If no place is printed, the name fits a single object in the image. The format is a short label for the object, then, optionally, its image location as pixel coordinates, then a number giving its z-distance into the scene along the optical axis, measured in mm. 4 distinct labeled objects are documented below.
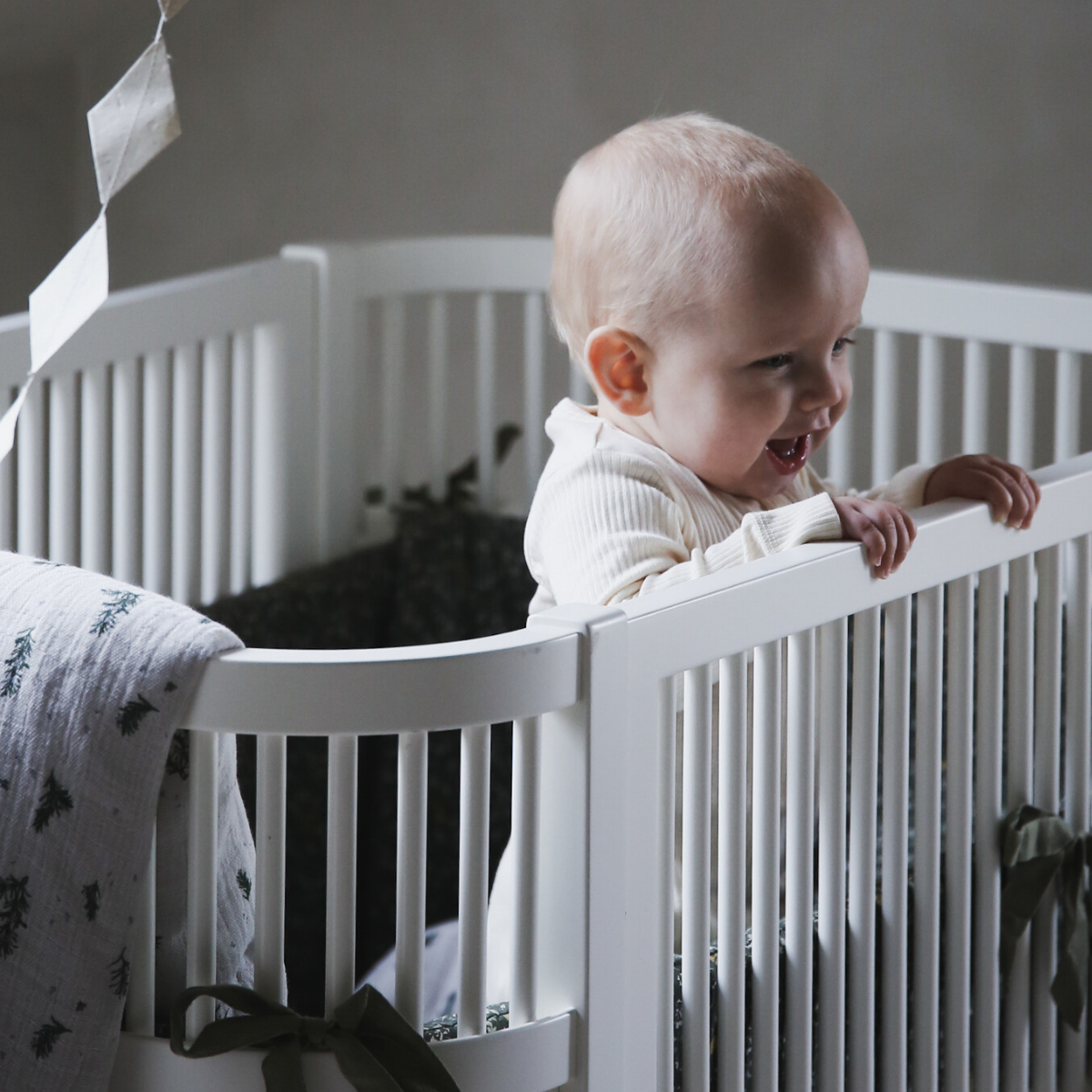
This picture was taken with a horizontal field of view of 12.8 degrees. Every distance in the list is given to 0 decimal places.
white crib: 1870
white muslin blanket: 1862
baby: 2058
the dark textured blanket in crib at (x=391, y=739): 2566
